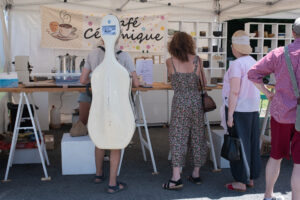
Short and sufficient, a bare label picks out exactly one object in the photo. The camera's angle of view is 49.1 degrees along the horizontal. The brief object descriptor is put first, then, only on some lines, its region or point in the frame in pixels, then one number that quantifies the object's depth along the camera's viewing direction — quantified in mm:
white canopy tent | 5298
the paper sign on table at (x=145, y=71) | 3734
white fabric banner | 5883
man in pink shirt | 2178
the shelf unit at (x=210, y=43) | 6980
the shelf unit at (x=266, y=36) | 8320
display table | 3070
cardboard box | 4270
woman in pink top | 2695
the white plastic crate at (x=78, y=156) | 3295
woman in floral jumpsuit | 2867
